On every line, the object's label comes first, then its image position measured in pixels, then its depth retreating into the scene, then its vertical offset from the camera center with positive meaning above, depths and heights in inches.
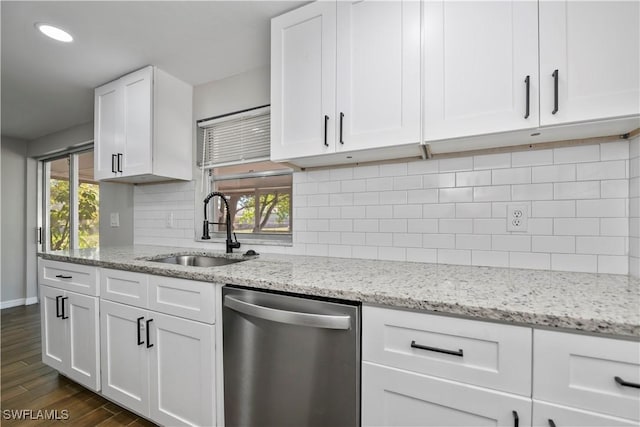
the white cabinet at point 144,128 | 83.1 +24.6
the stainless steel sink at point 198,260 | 78.1 -14.1
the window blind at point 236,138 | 85.0 +22.1
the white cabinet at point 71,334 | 68.6 -31.9
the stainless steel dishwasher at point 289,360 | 39.0 -22.3
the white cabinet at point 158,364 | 51.7 -30.7
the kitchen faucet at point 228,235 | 76.9 -6.8
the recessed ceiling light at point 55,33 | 65.7 +41.2
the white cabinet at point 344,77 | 50.2 +25.1
